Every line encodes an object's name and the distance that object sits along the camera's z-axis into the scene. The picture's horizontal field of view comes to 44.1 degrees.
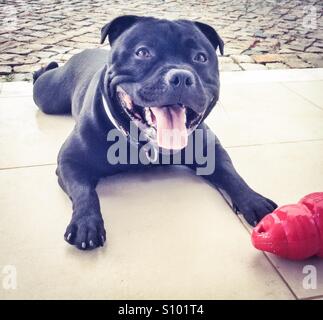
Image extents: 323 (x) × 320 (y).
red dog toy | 0.45
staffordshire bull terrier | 0.55
